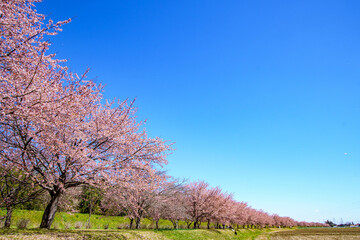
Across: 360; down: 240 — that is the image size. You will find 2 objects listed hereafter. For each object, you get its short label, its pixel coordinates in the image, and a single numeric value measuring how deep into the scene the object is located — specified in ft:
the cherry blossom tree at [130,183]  34.01
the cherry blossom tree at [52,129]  19.12
